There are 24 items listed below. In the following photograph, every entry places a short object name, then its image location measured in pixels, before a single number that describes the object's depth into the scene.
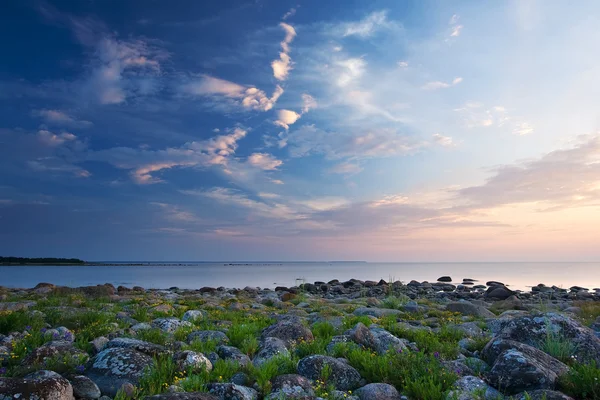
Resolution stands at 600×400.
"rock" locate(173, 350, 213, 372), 6.61
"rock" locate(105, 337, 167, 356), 7.08
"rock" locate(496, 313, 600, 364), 7.89
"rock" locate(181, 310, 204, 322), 11.82
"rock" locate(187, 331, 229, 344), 8.82
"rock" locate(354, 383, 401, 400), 6.13
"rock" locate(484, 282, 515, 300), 32.25
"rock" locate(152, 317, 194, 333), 10.05
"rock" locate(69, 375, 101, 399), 5.64
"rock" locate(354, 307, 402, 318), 14.33
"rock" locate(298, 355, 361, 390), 6.76
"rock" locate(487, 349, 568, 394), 6.19
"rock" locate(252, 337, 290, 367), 7.66
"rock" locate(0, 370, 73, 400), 4.92
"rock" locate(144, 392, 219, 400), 5.10
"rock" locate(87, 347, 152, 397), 6.09
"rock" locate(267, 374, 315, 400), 5.82
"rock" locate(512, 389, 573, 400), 5.44
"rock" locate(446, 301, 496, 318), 15.30
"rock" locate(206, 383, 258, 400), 5.71
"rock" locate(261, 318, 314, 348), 9.13
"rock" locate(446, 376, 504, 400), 5.73
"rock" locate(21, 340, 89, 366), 6.66
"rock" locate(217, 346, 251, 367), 7.27
